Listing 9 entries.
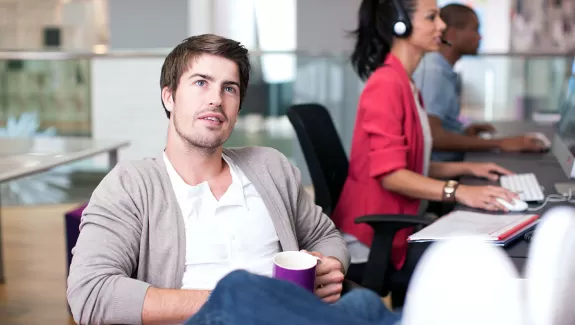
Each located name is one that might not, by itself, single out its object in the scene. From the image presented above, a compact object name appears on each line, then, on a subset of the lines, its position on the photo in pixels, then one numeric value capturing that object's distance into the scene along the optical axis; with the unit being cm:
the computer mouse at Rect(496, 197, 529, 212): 197
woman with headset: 219
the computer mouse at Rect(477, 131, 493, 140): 365
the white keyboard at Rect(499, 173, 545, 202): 212
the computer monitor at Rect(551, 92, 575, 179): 231
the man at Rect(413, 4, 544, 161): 308
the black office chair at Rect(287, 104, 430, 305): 205
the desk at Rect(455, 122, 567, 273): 243
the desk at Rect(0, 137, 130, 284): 263
